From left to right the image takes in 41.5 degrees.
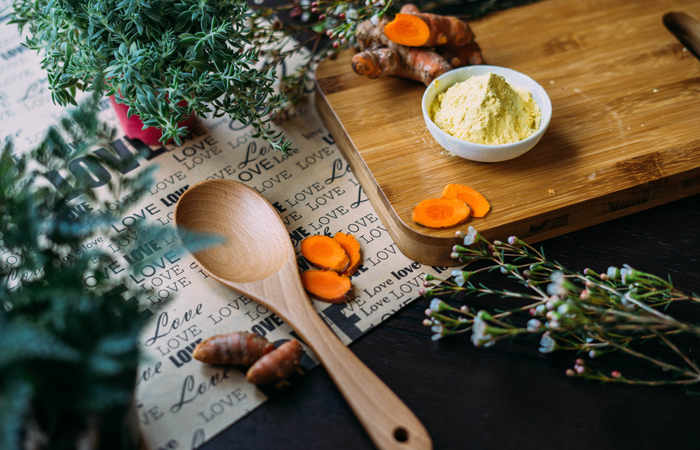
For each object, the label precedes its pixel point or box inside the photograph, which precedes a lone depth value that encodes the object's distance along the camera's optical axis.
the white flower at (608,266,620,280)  0.51
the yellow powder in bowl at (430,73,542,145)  0.57
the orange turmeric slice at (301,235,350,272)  0.55
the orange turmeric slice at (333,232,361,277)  0.56
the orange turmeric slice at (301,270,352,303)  0.54
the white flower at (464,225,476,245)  0.54
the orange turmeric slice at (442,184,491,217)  0.56
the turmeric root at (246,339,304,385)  0.50
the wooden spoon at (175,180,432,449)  0.49
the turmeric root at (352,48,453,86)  0.61
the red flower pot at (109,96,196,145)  0.60
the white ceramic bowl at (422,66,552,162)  0.56
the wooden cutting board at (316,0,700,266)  0.57
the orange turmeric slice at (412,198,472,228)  0.55
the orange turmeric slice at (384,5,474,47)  0.61
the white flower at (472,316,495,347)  0.49
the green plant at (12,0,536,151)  0.54
